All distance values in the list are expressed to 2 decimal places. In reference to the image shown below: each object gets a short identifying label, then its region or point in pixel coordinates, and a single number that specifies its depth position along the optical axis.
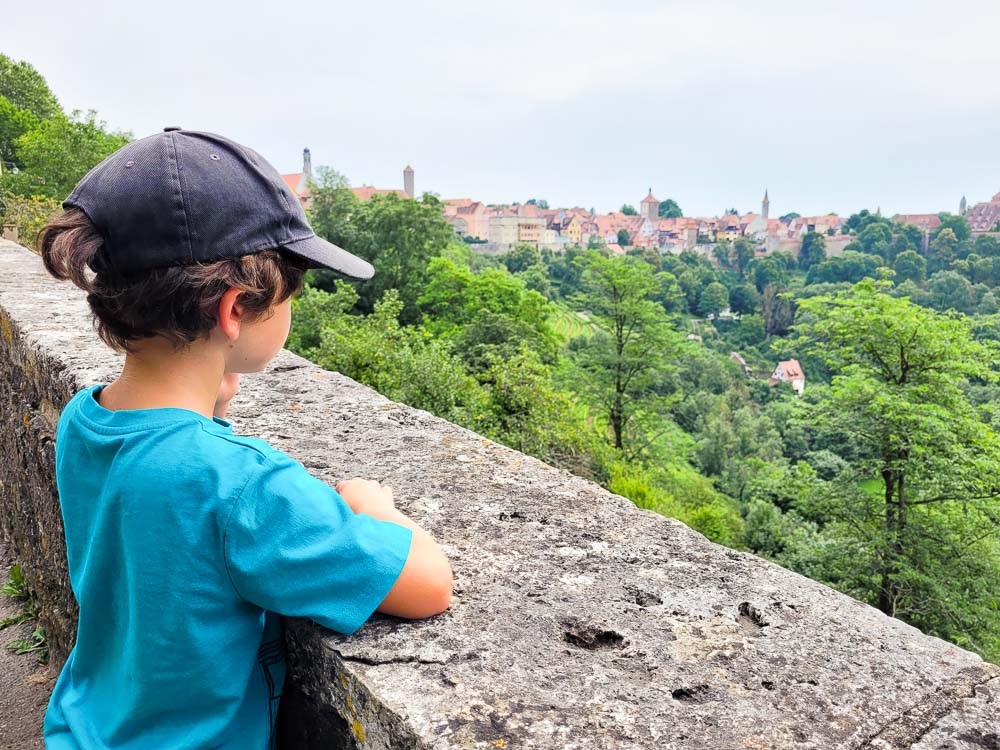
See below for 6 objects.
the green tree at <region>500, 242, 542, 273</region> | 76.00
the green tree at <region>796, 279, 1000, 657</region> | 12.69
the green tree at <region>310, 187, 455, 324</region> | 30.08
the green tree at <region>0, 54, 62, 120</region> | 28.59
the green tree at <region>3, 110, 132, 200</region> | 16.69
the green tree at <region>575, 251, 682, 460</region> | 22.61
